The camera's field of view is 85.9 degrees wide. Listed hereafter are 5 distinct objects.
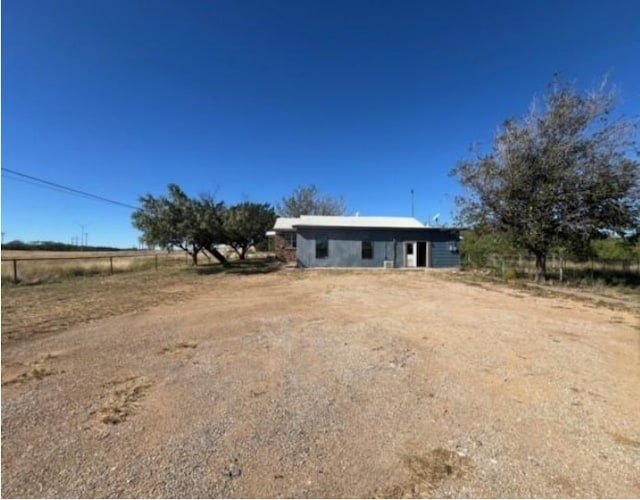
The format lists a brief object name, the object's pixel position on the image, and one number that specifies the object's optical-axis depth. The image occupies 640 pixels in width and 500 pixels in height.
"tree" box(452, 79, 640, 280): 12.48
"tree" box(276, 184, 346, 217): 46.28
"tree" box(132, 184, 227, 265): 19.58
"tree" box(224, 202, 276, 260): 22.93
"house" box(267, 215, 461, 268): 21.73
